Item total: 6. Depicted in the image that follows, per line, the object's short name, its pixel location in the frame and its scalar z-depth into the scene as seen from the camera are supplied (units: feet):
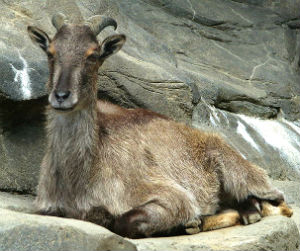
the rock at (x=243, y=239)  48.93
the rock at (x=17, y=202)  57.41
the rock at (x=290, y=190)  73.36
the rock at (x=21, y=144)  65.00
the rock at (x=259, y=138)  84.74
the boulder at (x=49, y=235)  41.86
